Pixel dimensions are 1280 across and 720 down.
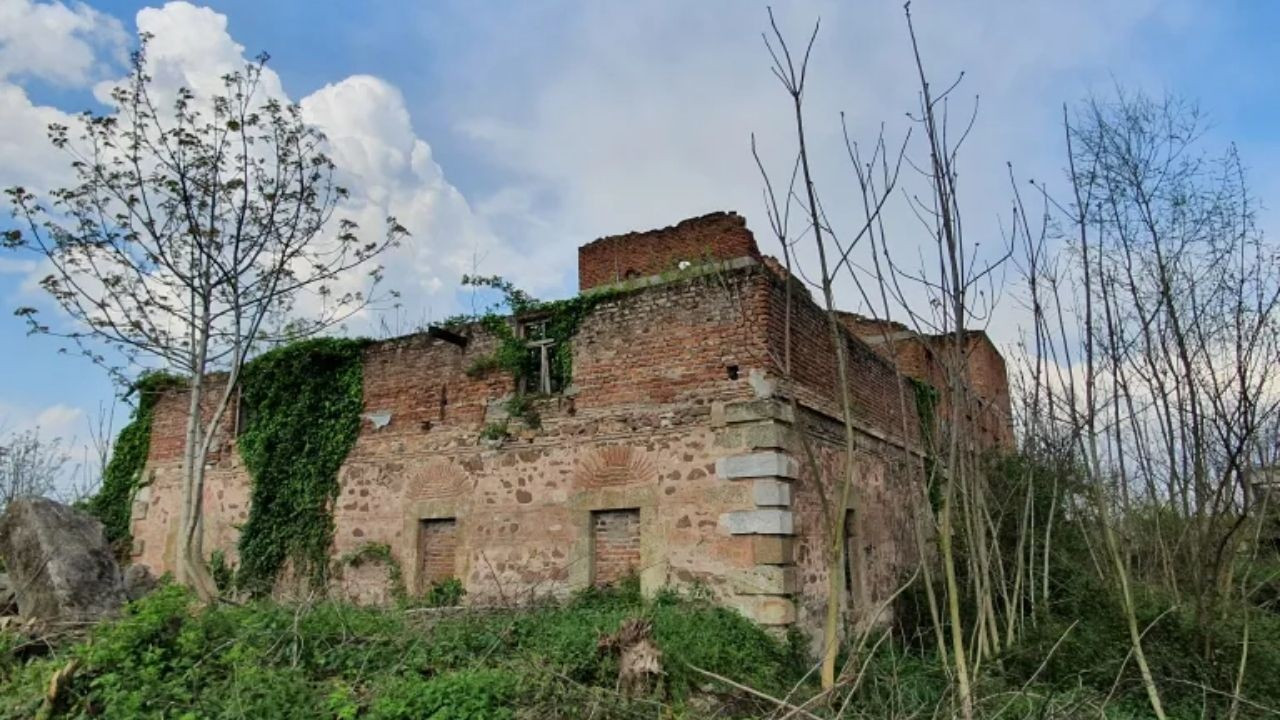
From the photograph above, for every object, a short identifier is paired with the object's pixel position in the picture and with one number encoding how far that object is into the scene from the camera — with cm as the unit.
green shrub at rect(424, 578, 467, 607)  1056
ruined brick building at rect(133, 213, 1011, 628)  916
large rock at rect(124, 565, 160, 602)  1120
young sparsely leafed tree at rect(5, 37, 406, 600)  1110
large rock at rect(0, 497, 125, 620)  816
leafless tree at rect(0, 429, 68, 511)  2141
